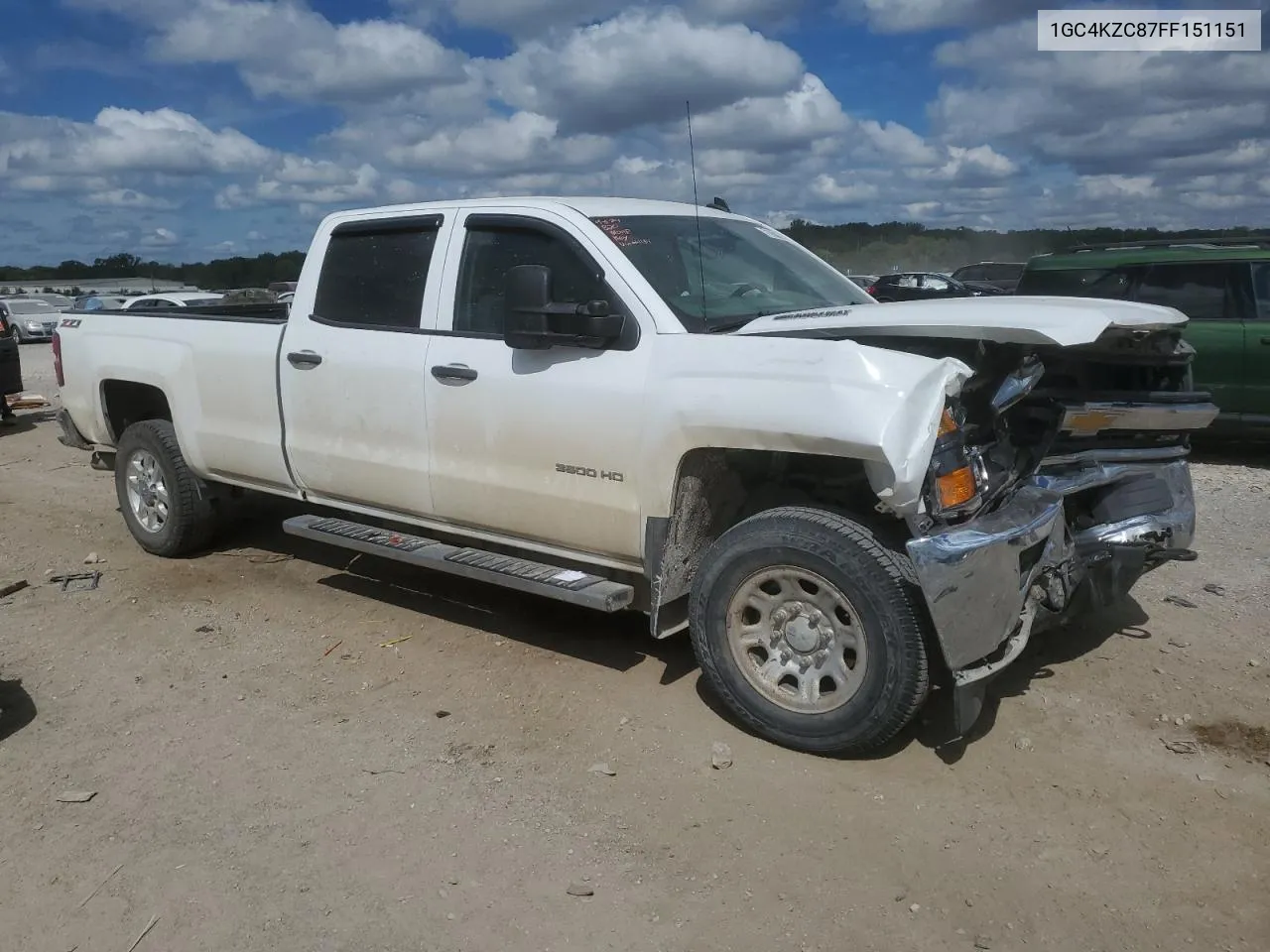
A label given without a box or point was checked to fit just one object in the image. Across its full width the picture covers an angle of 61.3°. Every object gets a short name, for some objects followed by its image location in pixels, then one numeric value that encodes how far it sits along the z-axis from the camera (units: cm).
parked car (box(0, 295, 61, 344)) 3259
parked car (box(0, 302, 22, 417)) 1240
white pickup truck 363
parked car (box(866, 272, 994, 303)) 2206
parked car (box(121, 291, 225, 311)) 2213
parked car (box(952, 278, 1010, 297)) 2142
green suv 849
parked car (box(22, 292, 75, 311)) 3586
